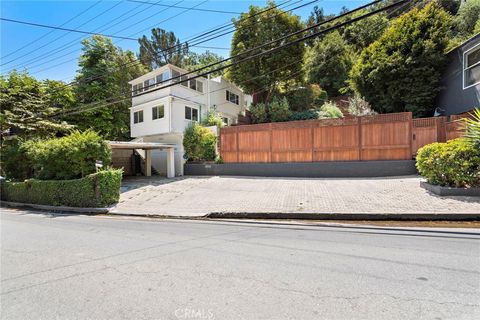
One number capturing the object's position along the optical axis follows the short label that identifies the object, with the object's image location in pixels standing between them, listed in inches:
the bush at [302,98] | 964.0
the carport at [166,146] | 628.8
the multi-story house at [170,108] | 741.9
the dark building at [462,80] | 504.1
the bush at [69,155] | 458.3
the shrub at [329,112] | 846.5
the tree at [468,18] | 825.5
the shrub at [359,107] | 768.1
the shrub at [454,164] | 311.7
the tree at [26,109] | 638.5
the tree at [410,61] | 591.5
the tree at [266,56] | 872.9
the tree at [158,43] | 1417.3
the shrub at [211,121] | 767.7
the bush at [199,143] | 694.5
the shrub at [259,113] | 900.6
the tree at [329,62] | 1087.0
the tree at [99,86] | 896.9
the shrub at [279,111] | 876.0
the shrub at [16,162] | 607.2
